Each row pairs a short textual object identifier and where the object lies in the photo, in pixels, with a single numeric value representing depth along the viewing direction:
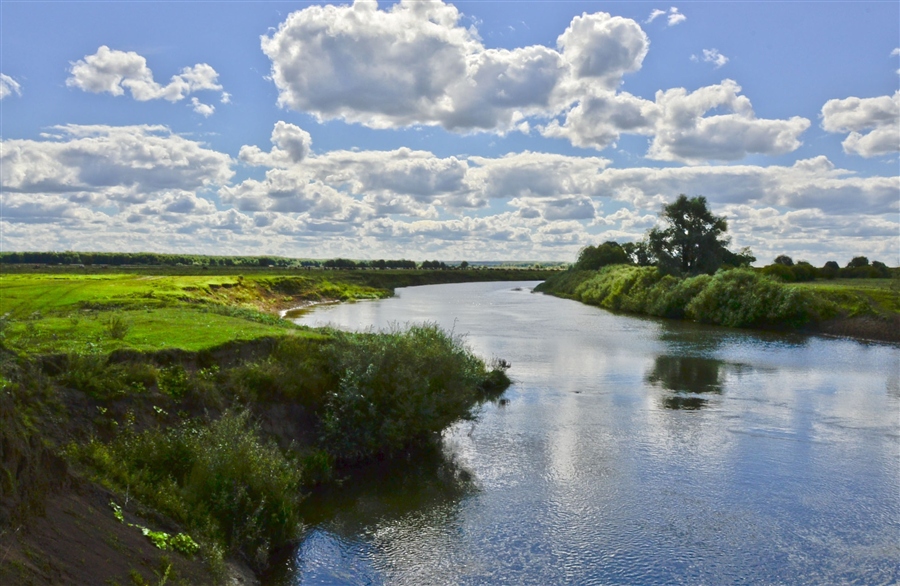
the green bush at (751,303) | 52.72
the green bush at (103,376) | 13.17
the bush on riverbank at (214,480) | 11.20
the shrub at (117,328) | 16.78
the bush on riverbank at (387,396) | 17.08
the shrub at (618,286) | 75.31
